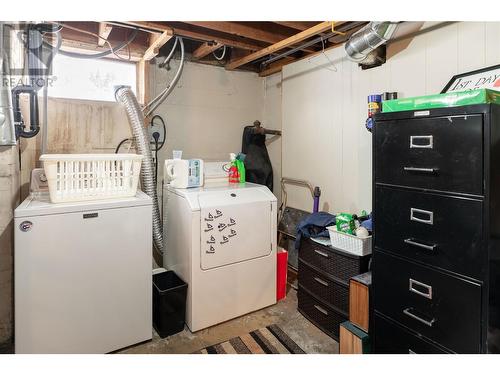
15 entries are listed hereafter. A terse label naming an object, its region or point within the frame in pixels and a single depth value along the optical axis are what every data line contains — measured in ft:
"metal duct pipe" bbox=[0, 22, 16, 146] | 5.83
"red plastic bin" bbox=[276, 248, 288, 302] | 8.79
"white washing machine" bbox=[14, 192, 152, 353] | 5.62
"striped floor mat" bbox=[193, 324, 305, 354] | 6.61
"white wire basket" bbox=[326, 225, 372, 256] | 6.57
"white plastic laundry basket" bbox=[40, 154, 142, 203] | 6.00
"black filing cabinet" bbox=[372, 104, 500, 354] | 4.12
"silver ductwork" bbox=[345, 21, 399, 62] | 6.15
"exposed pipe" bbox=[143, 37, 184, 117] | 9.36
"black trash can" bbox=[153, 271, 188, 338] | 7.06
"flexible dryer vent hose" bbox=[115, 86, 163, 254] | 8.10
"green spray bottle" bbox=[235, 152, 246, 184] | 9.34
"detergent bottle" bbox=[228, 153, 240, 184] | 9.20
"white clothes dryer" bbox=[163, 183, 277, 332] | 7.22
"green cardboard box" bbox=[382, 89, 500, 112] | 4.18
